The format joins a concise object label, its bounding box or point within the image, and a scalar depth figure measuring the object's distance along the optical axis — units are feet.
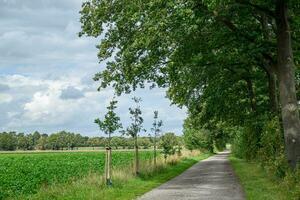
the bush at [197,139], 295.28
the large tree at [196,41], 64.54
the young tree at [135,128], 92.84
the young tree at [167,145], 125.90
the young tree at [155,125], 117.77
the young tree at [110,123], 75.97
